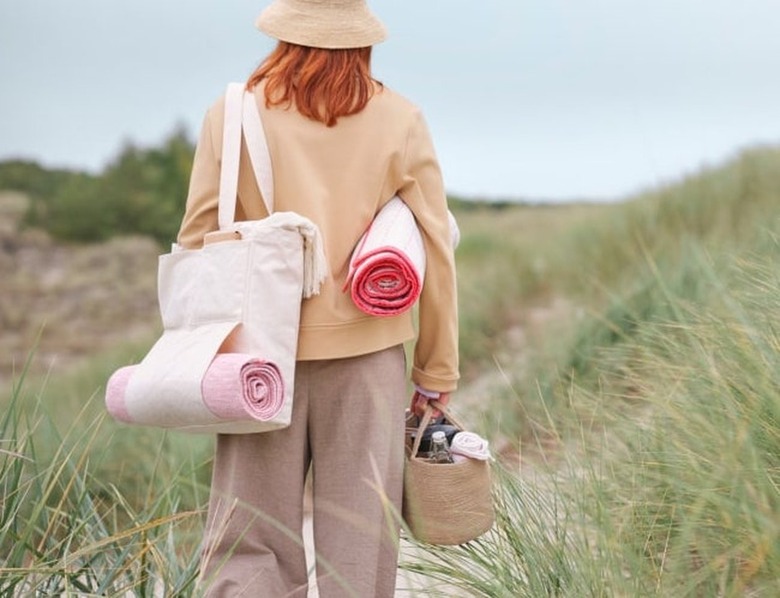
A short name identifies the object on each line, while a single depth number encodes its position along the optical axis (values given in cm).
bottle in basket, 342
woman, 323
